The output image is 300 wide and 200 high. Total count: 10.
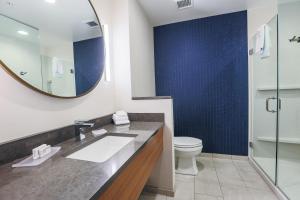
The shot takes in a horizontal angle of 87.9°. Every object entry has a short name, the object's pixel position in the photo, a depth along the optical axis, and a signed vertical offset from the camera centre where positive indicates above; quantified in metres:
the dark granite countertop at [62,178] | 0.51 -0.32
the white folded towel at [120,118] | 1.61 -0.25
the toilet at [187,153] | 1.99 -0.78
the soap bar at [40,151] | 0.80 -0.30
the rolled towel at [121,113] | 1.66 -0.20
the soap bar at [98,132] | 1.22 -0.31
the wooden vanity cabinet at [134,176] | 0.66 -0.44
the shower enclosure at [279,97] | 1.95 -0.08
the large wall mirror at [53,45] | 0.84 +0.35
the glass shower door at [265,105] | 1.96 -0.19
